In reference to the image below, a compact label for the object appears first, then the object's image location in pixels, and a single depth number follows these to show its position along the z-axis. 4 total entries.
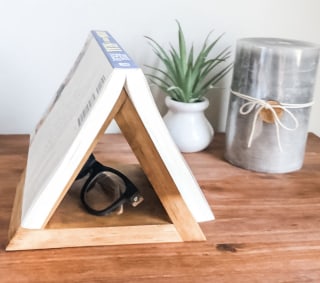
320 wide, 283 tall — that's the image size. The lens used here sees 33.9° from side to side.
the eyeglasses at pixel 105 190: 0.60
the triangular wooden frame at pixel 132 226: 0.54
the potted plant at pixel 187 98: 0.86
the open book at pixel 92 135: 0.52
